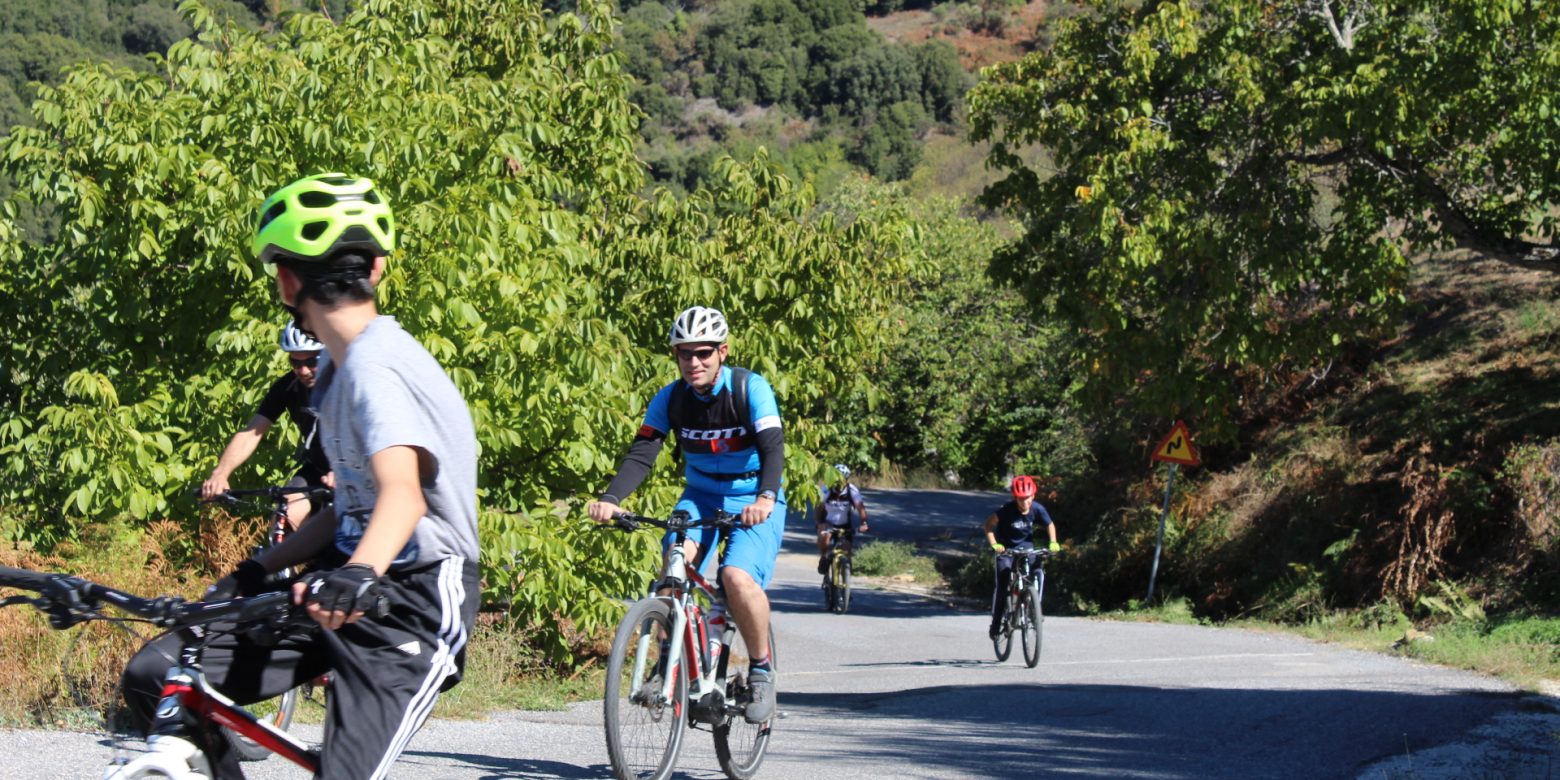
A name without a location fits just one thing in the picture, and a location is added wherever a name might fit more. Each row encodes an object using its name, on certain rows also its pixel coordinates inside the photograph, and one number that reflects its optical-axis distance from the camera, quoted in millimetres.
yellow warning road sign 21000
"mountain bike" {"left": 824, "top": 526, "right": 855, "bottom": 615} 21422
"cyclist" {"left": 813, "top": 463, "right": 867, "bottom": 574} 21484
